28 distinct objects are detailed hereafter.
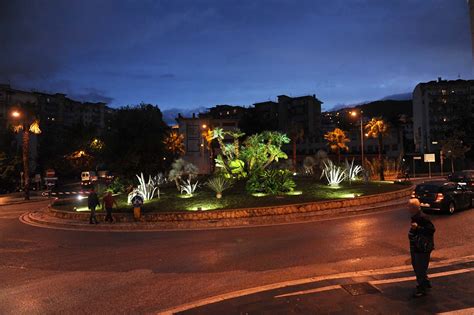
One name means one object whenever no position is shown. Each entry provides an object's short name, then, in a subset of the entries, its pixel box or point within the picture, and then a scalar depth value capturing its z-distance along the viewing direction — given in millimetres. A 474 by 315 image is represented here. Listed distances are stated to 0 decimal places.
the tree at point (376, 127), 54362
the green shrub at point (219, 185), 21688
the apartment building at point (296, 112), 103375
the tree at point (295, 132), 66288
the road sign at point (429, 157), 40784
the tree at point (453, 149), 56906
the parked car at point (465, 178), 25016
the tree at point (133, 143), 29609
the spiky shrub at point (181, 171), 27688
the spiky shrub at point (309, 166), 36225
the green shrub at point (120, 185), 29578
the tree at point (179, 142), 68256
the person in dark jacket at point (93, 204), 17906
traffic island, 17062
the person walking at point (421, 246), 6480
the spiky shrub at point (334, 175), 25594
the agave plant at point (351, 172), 29016
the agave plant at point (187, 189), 23192
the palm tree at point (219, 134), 28094
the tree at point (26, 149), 35062
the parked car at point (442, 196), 17016
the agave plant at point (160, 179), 30733
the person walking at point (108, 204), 17891
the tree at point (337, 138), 62644
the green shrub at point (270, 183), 22688
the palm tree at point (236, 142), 27350
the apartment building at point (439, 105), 87688
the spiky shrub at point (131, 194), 21516
